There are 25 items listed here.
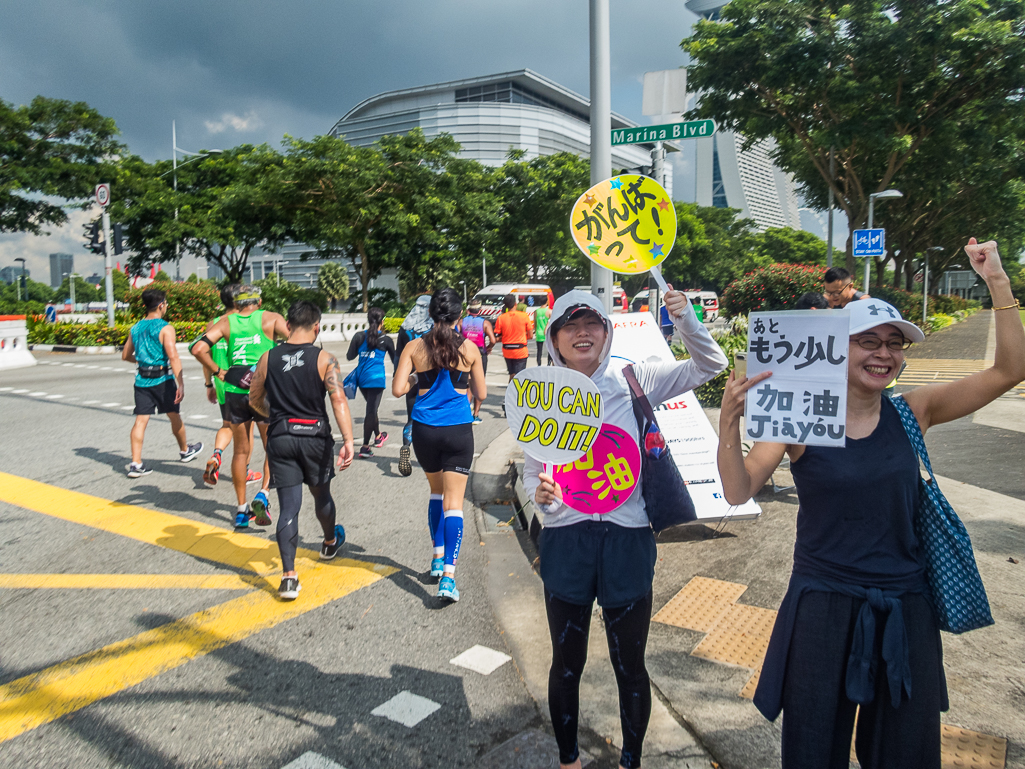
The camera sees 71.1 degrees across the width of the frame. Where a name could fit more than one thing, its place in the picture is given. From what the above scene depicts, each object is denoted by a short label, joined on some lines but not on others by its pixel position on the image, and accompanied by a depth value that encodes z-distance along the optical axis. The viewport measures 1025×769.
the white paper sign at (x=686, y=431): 5.34
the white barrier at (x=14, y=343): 18.02
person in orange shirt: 11.52
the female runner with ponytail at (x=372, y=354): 7.83
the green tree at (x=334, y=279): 70.00
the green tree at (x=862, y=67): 17.27
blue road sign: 19.03
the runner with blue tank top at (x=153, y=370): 7.15
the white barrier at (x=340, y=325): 30.62
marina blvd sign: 5.68
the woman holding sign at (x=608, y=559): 2.52
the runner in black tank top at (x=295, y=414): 4.37
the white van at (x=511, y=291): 34.09
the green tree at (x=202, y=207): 32.53
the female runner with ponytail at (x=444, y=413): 4.41
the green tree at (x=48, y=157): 25.12
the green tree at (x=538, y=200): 42.47
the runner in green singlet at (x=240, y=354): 5.93
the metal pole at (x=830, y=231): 21.28
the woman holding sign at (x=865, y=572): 2.00
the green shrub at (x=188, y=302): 25.56
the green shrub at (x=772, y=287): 15.24
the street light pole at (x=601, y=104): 5.98
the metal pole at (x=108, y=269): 23.33
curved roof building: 93.00
